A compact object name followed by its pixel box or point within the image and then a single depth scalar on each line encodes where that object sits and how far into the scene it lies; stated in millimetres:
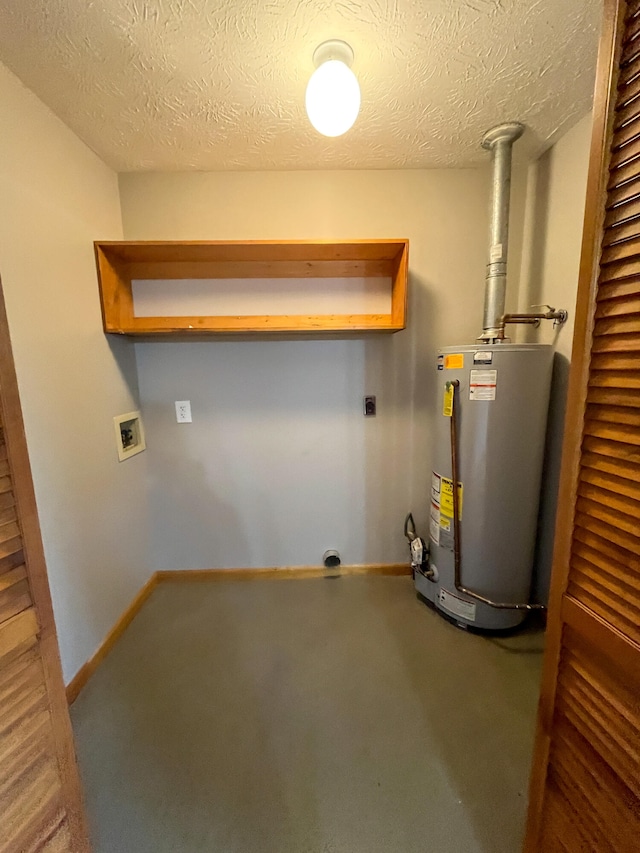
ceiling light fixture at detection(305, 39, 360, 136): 1073
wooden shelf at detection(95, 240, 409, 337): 1700
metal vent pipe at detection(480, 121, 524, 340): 1583
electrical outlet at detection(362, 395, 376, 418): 2061
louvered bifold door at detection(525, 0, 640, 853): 583
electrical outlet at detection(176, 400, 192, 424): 2068
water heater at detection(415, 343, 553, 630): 1531
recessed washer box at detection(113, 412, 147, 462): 1822
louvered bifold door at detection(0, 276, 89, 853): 651
